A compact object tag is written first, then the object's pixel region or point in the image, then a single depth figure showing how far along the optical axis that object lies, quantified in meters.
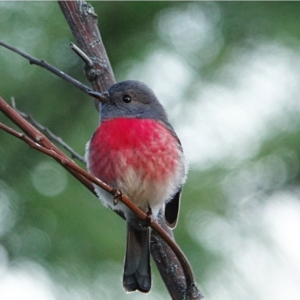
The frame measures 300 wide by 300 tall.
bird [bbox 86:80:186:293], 5.95
